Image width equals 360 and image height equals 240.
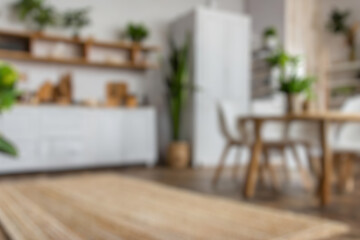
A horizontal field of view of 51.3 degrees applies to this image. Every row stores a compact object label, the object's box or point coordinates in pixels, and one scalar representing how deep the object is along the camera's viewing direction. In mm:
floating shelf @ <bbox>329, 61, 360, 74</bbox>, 6049
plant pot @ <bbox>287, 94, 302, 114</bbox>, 2639
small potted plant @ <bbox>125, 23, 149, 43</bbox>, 4984
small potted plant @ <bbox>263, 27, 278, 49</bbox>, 5630
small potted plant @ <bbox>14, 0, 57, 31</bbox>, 4266
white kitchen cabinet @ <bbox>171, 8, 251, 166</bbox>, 4836
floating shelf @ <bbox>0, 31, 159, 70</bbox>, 4293
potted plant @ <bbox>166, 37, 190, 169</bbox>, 4660
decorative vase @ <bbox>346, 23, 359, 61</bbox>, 6117
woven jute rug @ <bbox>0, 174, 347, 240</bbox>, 1506
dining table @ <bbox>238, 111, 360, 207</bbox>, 2309
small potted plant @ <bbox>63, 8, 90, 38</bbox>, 4582
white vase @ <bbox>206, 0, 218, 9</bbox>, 5668
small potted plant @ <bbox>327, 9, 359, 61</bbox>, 6148
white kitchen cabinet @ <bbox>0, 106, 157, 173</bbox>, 3918
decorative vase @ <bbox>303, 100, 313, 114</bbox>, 2645
